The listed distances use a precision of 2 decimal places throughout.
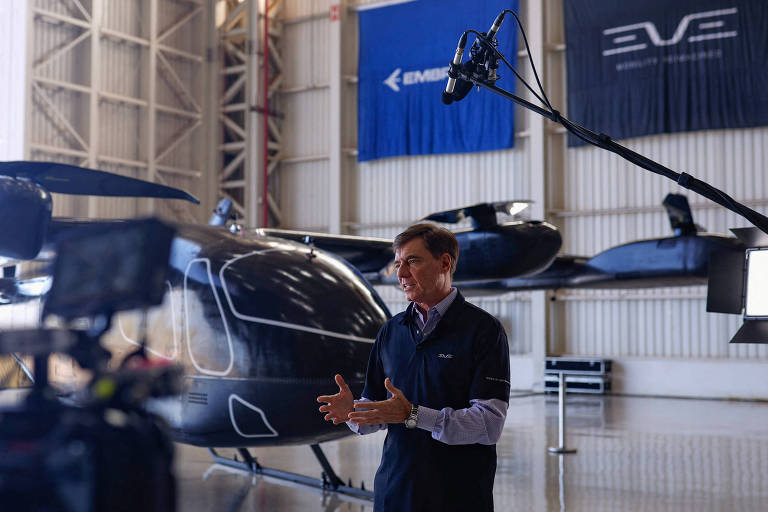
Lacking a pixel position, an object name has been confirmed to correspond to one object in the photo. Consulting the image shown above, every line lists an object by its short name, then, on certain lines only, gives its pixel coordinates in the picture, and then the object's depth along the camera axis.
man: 2.07
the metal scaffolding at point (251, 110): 18.12
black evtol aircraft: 4.49
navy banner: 13.98
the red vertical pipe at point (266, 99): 18.23
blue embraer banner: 16.22
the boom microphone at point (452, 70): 2.95
